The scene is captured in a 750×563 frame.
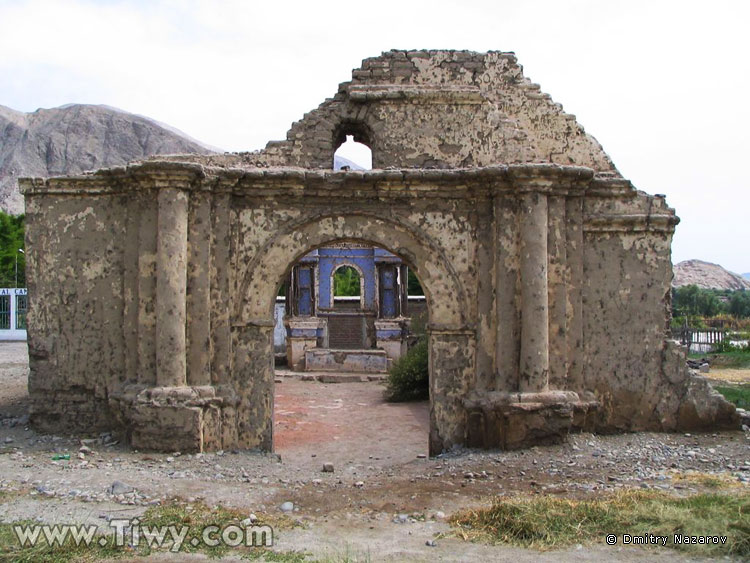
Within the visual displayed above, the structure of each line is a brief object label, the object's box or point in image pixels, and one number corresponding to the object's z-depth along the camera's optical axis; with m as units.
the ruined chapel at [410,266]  7.25
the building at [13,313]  22.77
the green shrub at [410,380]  13.36
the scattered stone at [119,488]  5.62
